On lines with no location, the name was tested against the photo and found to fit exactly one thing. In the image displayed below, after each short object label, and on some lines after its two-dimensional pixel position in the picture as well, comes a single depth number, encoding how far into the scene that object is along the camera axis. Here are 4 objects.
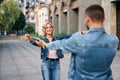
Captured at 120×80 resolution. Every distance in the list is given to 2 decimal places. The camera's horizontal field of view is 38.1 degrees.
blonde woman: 3.31
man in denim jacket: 1.67
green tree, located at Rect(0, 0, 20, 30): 23.58
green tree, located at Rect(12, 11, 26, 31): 51.02
